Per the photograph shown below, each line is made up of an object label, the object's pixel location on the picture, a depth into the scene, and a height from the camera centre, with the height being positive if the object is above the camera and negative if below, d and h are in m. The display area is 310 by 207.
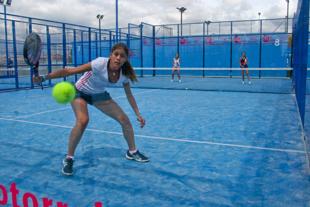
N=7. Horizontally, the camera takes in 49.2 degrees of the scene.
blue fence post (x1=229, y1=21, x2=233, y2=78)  26.64 +2.12
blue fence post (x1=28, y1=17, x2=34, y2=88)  16.05 +2.19
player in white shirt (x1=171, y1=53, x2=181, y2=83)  22.70 +0.52
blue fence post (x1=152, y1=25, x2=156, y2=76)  28.67 +2.06
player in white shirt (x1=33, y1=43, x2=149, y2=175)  4.23 -0.23
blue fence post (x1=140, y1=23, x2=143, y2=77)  27.01 +2.44
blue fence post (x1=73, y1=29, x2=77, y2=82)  19.23 +1.63
